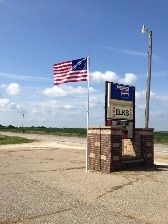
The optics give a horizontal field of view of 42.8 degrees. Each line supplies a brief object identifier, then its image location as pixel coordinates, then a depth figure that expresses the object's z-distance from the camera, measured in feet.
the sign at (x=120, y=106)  28.43
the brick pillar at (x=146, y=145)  30.59
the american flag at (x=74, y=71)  28.87
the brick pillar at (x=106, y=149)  26.98
